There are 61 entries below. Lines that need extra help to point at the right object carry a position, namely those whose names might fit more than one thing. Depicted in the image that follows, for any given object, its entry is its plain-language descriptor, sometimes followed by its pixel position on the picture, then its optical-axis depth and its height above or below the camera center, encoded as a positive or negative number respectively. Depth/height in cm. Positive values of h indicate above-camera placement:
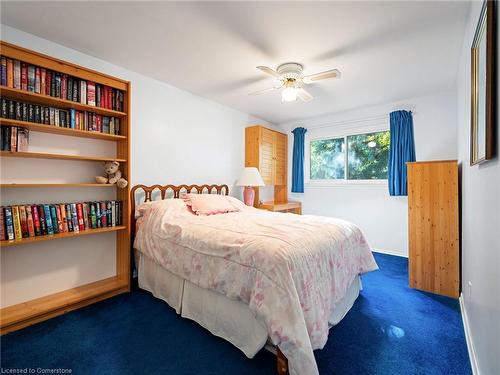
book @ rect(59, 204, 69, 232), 211 -28
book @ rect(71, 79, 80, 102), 216 +88
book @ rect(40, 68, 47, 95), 200 +90
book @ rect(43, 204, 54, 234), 202 -28
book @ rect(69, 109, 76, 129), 219 +63
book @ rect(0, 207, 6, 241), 181 -31
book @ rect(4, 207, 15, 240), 183 -31
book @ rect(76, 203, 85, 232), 220 -29
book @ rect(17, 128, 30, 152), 193 +39
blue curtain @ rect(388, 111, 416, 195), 354 +57
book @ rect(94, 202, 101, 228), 231 -28
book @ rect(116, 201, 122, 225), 247 -28
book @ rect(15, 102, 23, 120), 191 +62
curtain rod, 386 +119
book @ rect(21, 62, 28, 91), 191 +90
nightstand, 414 -36
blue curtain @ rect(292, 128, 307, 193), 471 +55
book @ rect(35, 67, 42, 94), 197 +90
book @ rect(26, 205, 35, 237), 194 -30
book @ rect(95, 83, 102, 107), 230 +91
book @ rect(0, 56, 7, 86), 180 +89
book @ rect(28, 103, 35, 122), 197 +62
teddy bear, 236 +9
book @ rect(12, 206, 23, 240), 186 -30
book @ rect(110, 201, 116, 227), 244 -29
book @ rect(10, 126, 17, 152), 189 +38
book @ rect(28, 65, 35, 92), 194 +90
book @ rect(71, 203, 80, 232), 217 -29
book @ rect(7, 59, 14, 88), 184 +89
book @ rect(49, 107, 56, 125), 208 +62
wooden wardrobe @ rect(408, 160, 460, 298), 241 -42
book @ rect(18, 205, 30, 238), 190 -29
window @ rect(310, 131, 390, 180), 396 +56
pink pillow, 274 -21
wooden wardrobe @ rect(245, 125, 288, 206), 422 +61
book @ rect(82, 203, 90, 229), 225 -28
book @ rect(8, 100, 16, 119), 187 +61
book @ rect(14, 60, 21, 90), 188 +90
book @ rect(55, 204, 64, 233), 208 -30
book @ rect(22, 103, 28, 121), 194 +62
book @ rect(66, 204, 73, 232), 214 -30
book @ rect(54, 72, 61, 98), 207 +89
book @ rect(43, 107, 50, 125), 205 +61
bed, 133 -62
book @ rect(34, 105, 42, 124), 201 +62
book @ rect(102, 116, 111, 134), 242 +64
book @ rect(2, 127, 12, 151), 187 +37
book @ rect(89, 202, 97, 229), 229 -31
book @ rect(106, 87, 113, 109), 239 +89
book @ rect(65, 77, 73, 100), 213 +88
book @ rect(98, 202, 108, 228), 236 -28
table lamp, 372 +9
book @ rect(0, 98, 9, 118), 184 +61
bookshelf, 184 +16
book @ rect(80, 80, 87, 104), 220 +89
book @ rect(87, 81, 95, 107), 223 +90
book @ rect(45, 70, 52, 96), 203 +89
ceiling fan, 248 +120
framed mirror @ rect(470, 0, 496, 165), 110 +55
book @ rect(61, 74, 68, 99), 210 +90
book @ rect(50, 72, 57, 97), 205 +90
